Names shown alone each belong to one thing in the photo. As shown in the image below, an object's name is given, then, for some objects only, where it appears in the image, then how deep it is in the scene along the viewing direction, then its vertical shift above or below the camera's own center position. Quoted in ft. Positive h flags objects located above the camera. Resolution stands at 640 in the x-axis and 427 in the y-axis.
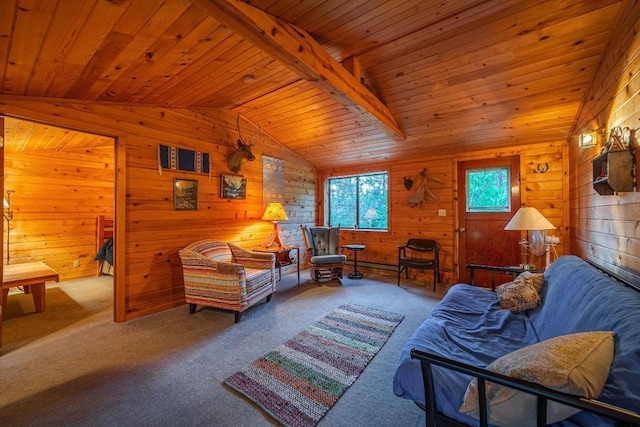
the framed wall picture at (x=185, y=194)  10.94 +0.89
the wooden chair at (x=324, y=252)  14.15 -2.18
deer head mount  12.77 +2.86
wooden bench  9.30 -2.19
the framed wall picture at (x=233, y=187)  12.64 +1.38
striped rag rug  5.35 -3.78
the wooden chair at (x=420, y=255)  13.14 -2.36
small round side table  15.37 -2.96
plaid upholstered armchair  9.18 -2.32
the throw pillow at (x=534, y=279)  6.90 -1.80
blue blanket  2.84 -2.29
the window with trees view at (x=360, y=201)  17.08 +0.83
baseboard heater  16.18 -3.26
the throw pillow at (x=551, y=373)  2.70 -1.73
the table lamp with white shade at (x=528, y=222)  8.64 -0.34
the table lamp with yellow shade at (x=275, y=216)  13.69 -0.08
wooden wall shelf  5.27 +0.82
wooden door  12.78 -0.03
